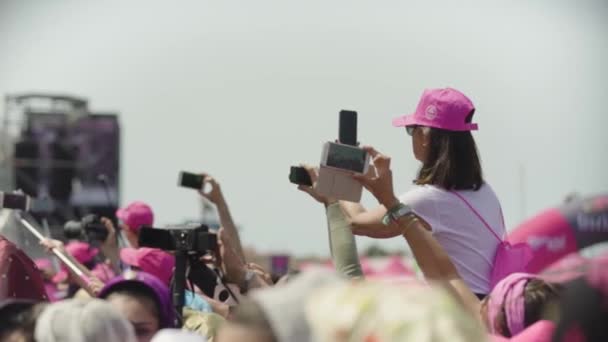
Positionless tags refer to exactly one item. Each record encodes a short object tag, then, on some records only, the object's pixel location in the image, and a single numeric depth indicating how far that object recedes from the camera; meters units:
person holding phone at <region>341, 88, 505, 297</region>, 7.62
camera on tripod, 8.92
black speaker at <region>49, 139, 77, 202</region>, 53.16
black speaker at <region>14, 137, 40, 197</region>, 52.25
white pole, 10.18
